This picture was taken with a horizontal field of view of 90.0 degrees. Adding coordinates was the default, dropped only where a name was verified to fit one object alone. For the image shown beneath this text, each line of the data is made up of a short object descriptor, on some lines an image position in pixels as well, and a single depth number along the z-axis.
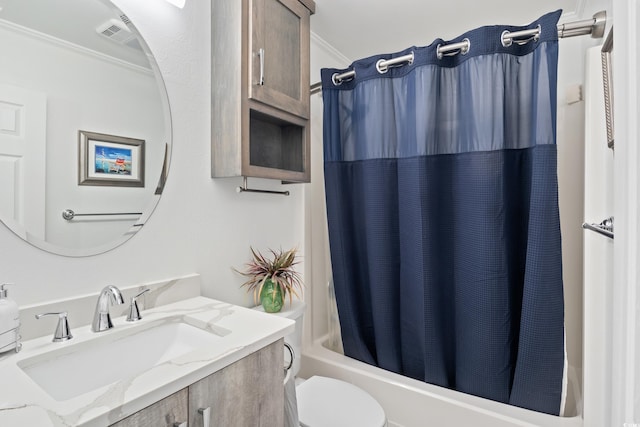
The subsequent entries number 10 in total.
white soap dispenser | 0.74
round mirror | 0.87
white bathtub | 1.34
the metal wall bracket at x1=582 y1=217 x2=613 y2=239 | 0.79
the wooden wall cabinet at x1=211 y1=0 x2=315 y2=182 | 1.31
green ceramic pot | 1.45
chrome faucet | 0.92
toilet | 1.23
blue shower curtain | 1.36
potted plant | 1.45
